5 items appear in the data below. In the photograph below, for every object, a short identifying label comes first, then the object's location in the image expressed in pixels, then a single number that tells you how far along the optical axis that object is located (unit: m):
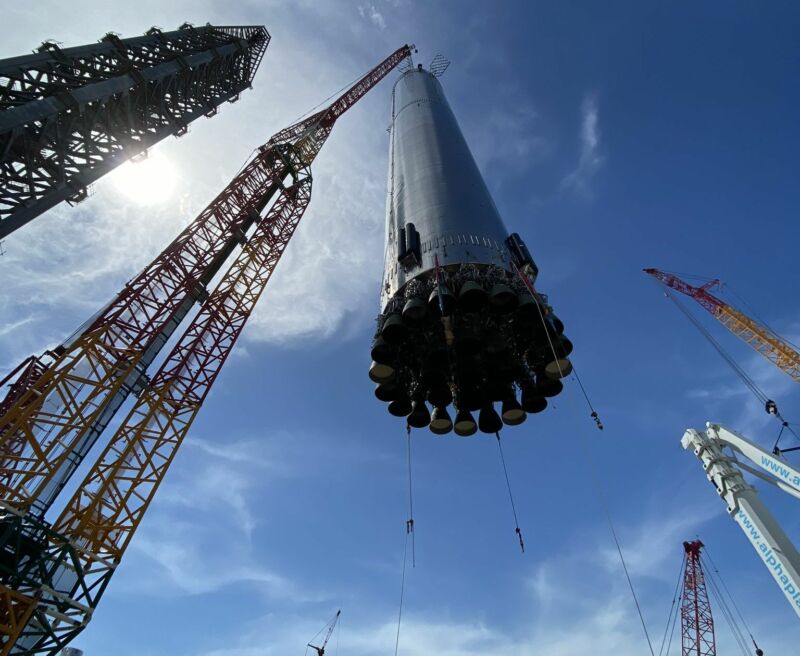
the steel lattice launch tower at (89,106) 20.05
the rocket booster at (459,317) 21.28
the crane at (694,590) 57.25
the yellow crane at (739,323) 52.25
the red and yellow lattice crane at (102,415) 20.50
